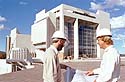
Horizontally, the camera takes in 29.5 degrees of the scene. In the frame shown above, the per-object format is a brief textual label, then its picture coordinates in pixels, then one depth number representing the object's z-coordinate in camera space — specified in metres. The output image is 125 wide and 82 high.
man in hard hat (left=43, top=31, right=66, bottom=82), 2.67
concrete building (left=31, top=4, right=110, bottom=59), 47.97
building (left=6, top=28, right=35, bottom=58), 61.44
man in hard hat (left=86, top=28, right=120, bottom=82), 2.39
